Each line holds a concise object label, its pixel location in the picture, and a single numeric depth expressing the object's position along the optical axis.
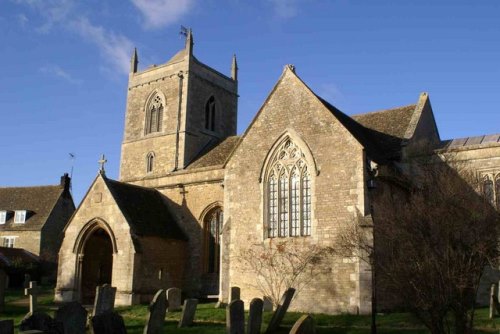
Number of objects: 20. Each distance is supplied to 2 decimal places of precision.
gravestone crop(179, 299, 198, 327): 18.14
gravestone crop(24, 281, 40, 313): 21.81
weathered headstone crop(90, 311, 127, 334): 12.41
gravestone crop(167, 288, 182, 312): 21.92
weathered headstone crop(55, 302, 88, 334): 12.75
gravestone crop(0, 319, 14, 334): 10.60
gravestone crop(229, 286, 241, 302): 21.77
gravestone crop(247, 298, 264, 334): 15.19
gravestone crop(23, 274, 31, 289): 38.91
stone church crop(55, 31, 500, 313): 21.92
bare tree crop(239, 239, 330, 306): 22.00
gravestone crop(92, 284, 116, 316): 19.09
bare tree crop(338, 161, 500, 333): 13.36
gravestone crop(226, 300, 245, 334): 14.05
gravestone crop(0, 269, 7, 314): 23.54
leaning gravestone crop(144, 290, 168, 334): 14.84
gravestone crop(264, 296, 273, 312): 21.91
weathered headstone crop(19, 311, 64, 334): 12.17
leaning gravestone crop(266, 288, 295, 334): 16.62
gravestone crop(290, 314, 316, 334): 10.68
